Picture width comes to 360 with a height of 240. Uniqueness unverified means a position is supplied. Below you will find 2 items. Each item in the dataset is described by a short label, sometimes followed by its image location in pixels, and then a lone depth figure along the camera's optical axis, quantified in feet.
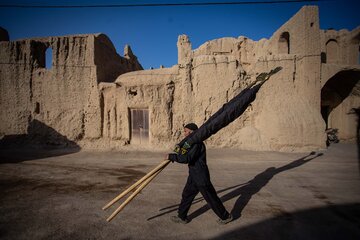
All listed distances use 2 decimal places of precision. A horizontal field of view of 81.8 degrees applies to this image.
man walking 11.22
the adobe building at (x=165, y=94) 37.83
